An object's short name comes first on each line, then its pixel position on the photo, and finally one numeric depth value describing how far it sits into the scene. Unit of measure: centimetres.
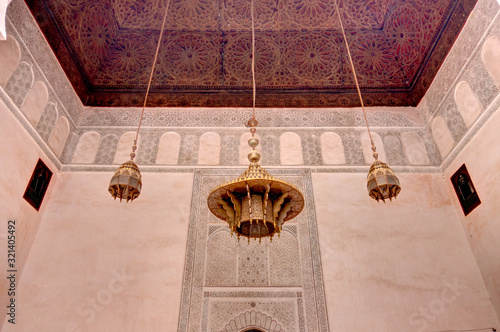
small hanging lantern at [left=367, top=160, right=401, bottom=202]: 308
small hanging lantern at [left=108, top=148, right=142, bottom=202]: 313
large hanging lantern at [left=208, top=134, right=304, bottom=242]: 265
